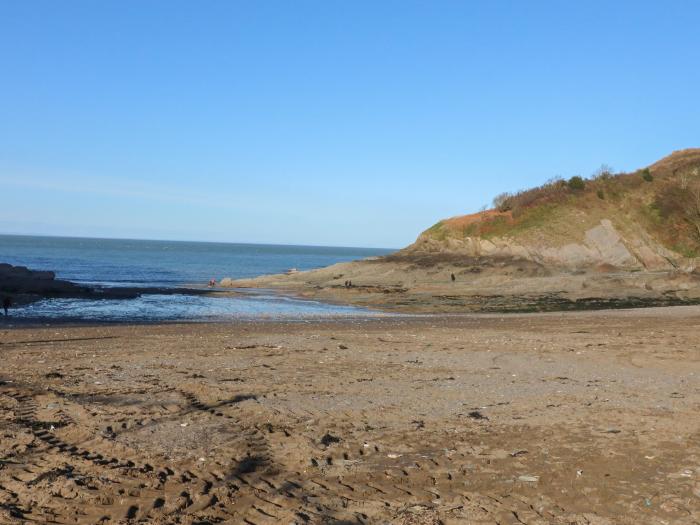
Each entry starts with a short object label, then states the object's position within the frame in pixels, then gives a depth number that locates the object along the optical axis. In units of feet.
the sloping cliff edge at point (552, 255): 123.34
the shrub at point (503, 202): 178.60
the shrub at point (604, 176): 181.73
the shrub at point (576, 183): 177.06
